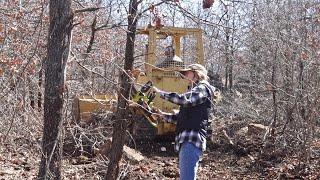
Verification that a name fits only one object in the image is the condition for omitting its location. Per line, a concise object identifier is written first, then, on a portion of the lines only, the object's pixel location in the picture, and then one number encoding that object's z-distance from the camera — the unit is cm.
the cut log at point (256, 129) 1114
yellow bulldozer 960
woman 516
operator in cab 947
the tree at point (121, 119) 566
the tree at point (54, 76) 487
